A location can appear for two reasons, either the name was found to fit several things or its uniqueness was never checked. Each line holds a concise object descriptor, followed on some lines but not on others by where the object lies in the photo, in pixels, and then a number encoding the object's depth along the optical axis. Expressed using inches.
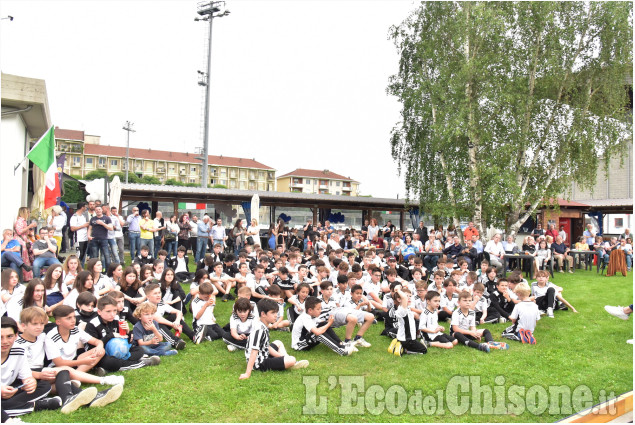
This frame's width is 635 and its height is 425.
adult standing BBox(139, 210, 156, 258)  514.6
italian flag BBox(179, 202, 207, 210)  756.6
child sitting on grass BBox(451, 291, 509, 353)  263.7
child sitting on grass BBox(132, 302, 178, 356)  238.2
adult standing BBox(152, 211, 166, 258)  531.2
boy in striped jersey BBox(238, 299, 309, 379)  213.9
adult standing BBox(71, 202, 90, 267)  464.4
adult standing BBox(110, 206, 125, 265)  478.0
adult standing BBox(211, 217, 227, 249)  558.3
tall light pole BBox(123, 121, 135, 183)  2044.8
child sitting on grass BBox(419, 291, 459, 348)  266.7
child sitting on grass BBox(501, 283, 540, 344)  279.3
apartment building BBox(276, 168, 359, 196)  3964.1
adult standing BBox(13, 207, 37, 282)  372.8
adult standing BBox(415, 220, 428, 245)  697.6
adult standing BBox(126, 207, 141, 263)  513.7
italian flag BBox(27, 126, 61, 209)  446.0
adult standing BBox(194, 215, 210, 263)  553.0
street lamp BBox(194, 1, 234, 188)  1206.0
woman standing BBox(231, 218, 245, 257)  595.3
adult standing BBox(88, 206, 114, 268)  454.5
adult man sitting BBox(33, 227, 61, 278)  375.2
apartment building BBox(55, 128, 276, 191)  3129.9
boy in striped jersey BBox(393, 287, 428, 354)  249.1
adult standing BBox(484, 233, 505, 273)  524.7
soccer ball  214.1
